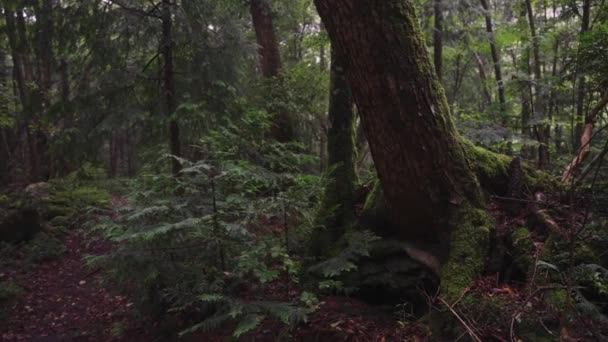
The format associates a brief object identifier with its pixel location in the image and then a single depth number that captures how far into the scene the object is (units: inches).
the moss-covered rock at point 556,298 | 113.3
